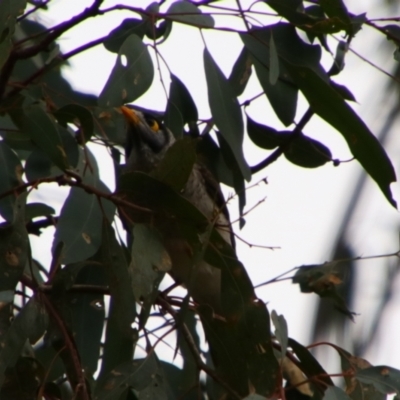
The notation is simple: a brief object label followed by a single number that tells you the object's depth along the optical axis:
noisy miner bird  6.19
